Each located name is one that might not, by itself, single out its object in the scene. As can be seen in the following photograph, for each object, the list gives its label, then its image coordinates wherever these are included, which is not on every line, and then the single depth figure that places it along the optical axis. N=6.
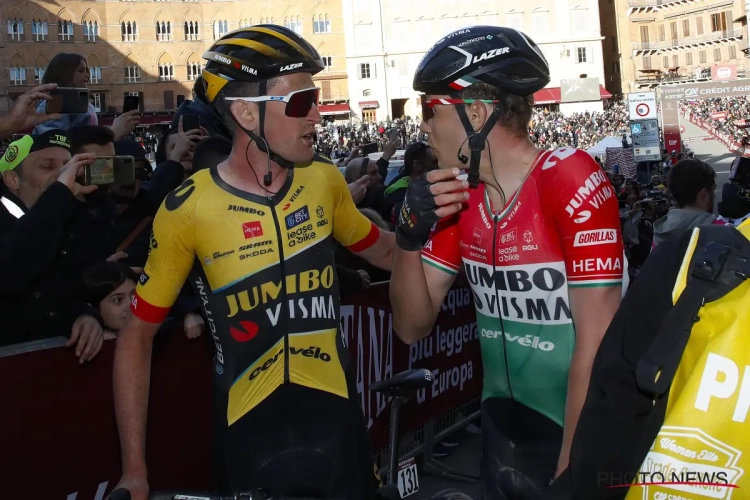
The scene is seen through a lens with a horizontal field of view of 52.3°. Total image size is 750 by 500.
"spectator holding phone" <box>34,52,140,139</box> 5.42
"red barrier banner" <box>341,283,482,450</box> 4.71
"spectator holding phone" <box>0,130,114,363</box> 3.09
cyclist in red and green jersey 2.27
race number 3.84
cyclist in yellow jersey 2.52
